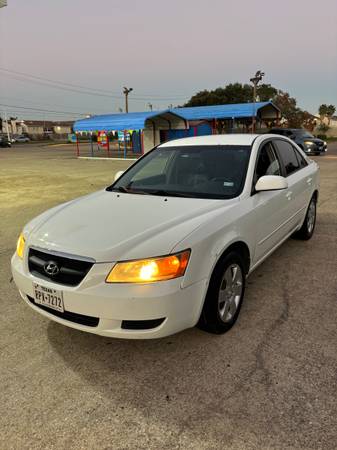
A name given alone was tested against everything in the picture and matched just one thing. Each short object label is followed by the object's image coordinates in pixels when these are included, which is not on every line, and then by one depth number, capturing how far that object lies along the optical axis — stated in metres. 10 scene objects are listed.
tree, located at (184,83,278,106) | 56.72
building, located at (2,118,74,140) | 110.38
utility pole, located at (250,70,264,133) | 29.03
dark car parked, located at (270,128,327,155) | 21.19
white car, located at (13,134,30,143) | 69.38
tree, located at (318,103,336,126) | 74.31
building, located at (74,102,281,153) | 24.81
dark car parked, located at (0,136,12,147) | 49.56
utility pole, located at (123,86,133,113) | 51.56
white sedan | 2.32
